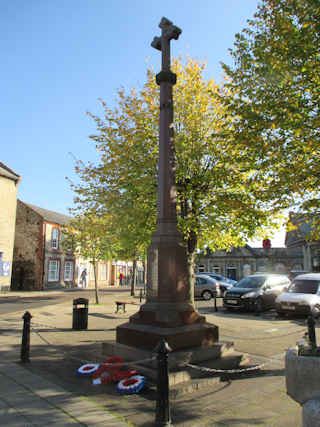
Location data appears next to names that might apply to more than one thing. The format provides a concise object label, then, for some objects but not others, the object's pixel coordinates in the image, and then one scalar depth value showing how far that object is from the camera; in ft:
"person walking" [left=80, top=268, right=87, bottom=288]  123.97
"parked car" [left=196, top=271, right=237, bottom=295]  78.97
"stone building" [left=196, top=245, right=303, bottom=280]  191.01
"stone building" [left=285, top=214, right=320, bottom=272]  152.84
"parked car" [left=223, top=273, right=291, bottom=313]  50.75
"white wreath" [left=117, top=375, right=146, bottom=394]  16.22
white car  43.34
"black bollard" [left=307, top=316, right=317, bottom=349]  20.90
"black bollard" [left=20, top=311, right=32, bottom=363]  21.54
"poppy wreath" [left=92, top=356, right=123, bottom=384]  17.80
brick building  106.22
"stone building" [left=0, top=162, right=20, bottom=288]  88.84
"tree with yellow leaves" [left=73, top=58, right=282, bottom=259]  37.22
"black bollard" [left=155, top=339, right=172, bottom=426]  12.42
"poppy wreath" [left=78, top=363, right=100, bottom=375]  19.10
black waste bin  35.35
